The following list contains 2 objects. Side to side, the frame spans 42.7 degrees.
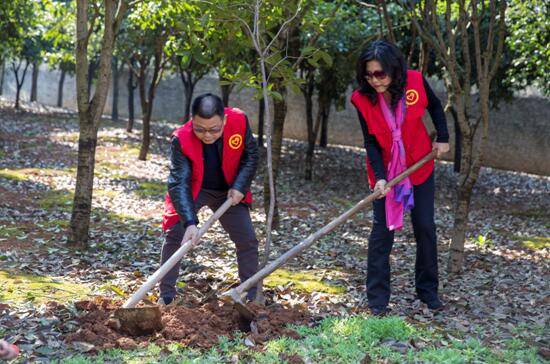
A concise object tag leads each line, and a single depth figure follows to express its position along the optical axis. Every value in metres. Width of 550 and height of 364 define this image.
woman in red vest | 4.94
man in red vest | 4.74
